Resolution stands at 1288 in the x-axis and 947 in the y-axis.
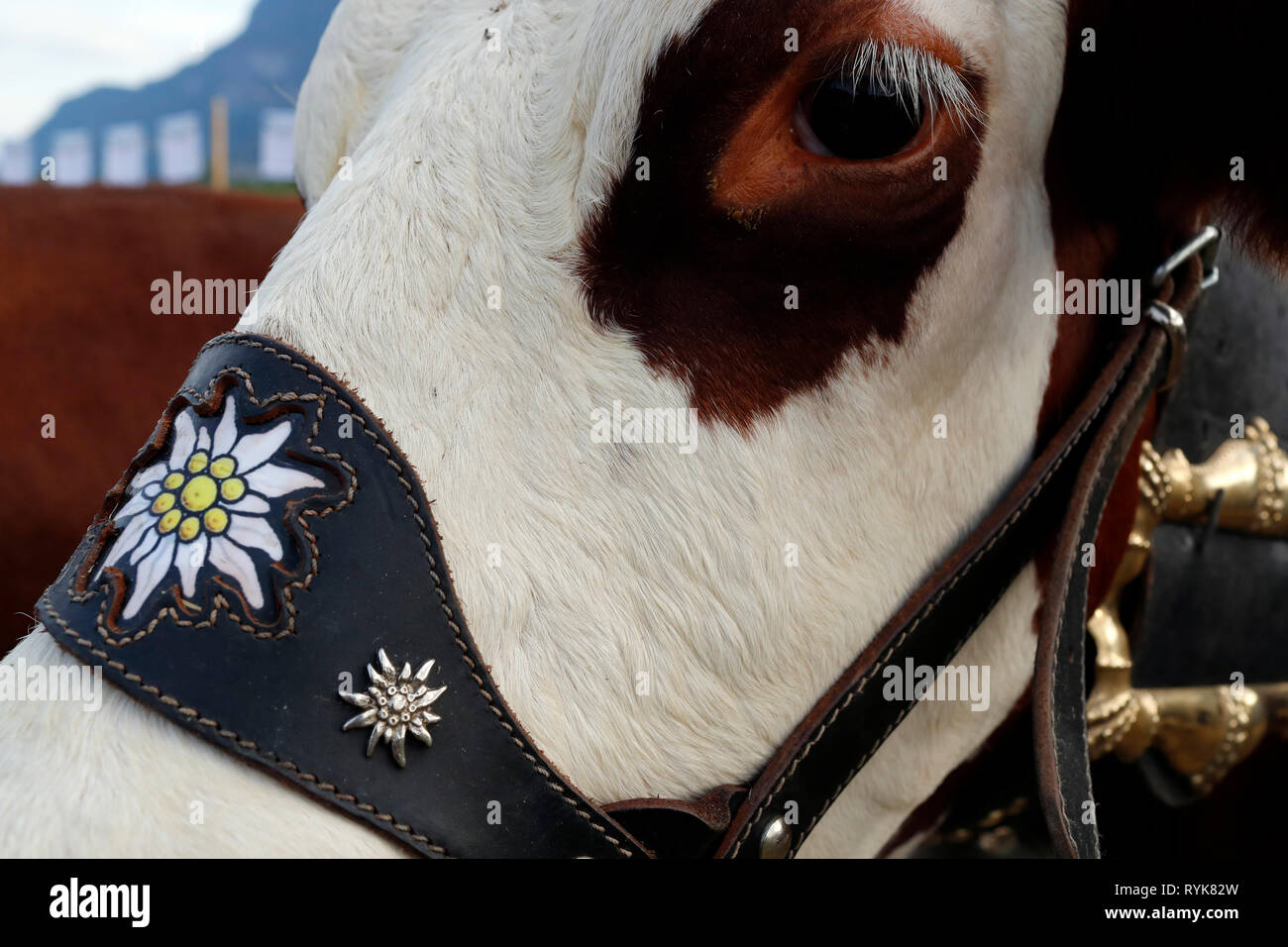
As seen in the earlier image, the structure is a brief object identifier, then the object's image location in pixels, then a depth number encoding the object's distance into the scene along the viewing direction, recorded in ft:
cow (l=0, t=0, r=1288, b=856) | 1.65
